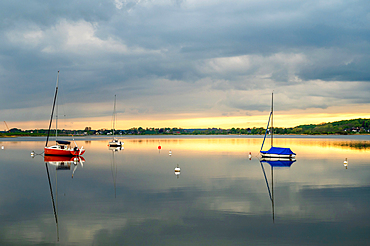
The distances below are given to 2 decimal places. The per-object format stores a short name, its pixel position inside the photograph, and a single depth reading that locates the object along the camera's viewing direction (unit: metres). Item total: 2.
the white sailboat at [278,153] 58.17
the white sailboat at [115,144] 99.75
